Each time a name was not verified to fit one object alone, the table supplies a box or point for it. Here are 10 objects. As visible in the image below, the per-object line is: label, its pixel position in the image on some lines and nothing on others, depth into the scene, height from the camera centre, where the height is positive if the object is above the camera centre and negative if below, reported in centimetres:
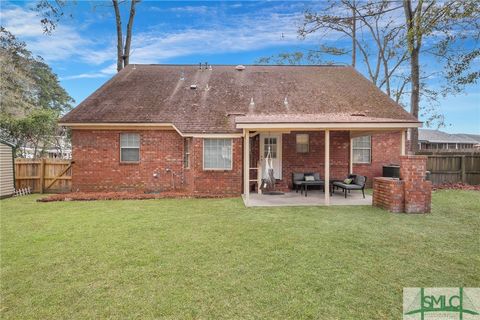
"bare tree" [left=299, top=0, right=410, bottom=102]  2077 +836
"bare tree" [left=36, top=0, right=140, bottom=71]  1786 +824
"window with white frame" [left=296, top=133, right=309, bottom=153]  1223 +70
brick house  1107 +97
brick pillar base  762 -85
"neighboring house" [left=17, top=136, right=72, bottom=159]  2707 +108
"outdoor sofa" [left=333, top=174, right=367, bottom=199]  963 -93
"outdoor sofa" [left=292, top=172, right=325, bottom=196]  1048 -83
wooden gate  1211 -76
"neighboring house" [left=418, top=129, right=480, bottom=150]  3083 +215
